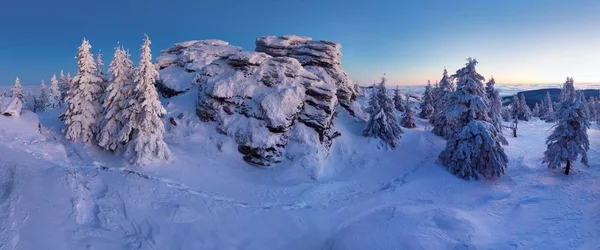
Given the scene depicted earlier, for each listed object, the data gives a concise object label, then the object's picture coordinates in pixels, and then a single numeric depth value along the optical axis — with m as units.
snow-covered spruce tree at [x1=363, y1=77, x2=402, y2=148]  31.12
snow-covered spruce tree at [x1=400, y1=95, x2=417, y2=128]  42.56
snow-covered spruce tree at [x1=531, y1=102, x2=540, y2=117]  93.47
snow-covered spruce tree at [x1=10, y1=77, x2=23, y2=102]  54.17
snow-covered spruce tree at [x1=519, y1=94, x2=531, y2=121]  73.00
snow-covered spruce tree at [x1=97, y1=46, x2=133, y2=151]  21.24
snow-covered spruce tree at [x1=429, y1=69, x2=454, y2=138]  36.25
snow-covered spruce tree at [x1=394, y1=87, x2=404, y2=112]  57.22
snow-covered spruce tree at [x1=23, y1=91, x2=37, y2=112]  65.05
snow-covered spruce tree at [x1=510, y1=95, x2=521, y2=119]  71.00
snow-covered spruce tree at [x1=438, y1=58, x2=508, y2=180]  24.53
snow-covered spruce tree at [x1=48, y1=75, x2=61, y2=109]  74.75
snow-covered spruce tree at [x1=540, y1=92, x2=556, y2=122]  73.25
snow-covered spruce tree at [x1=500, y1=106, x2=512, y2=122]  78.62
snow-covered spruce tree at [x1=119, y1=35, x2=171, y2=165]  20.39
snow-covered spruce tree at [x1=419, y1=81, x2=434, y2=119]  51.99
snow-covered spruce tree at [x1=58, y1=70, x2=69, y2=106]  54.37
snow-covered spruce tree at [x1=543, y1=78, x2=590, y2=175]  24.77
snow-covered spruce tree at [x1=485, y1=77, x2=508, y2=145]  40.00
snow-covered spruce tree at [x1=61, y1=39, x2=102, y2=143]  21.86
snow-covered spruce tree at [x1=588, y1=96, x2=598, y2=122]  76.67
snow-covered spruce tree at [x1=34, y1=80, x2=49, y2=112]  61.56
